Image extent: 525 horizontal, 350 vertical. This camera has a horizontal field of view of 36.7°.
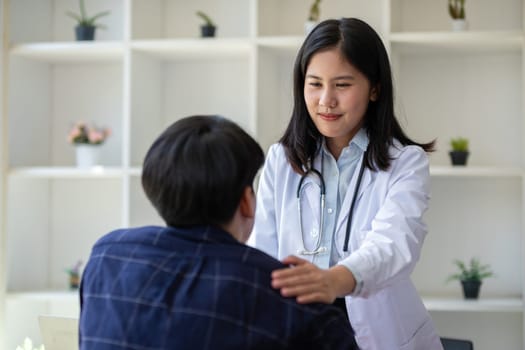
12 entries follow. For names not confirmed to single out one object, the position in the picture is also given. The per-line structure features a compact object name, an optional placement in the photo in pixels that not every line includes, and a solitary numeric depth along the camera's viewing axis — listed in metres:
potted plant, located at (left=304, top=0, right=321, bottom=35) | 3.39
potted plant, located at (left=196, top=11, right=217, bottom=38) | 3.49
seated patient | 1.13
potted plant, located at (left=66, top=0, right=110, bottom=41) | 3.62
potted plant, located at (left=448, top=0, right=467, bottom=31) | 3.33
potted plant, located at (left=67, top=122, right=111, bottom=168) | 3.63
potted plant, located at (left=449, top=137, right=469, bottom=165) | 3.35
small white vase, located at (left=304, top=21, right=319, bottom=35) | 3.38
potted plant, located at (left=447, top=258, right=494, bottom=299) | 3.33
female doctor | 1.75
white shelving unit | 3.41
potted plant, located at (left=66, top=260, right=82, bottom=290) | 3.72
